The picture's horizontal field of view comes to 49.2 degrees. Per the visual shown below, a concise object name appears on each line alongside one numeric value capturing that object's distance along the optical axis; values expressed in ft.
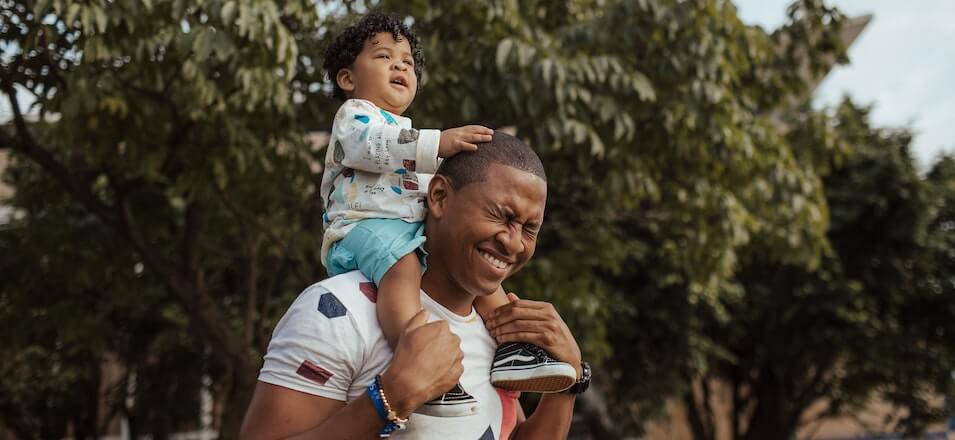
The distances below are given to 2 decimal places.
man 6.72
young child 7.37
